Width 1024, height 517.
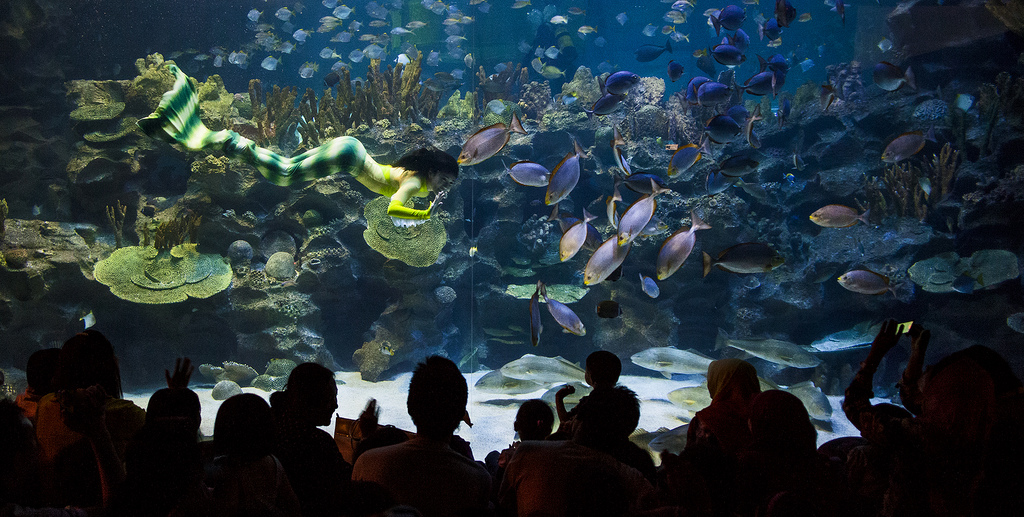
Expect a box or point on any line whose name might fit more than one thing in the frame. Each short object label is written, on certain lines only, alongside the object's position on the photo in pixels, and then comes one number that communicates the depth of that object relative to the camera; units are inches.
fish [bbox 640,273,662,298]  188.2
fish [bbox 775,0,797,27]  195.2
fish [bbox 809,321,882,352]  247.9
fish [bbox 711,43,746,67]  209.6
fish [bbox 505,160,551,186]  160.4
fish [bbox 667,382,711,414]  197.8
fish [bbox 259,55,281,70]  472.7
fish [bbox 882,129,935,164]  196.7
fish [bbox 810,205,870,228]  184.2
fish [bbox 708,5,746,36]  213.6
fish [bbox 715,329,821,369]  219.5
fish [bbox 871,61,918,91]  207.3
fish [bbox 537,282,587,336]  145.3
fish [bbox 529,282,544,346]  125.9
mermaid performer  119.3
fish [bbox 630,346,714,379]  203.8
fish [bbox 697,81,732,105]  186.9
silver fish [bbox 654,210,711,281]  134.3
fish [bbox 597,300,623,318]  149.3
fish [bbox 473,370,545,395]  208.5
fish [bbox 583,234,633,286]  135.4
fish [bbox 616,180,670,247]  131.4
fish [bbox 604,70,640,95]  185.6
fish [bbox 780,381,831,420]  188.1
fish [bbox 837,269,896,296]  168.6
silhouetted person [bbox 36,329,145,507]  61.7
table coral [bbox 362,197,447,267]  252.5
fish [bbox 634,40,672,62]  374.0
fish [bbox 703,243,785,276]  136.4
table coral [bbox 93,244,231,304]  227.9
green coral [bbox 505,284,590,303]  278.8
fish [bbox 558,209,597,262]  143.5
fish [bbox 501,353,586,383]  191.6
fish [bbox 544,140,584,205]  138.6
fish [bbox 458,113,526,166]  140.2
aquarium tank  229.5
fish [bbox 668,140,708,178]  173.8
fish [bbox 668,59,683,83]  253.4
